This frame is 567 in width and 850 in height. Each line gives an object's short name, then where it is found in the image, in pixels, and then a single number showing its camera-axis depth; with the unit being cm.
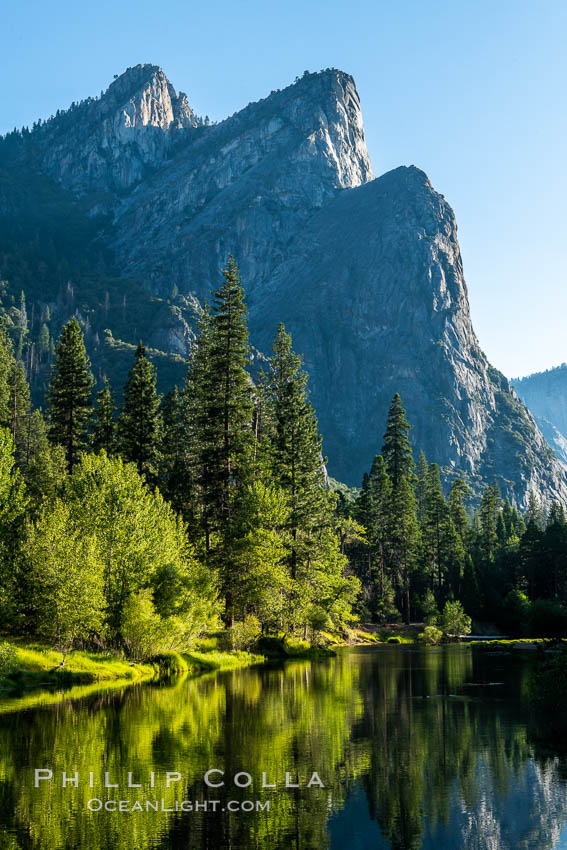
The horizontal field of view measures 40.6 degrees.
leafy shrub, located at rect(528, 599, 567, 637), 7988
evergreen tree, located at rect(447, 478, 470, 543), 13688
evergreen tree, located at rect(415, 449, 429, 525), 15625
